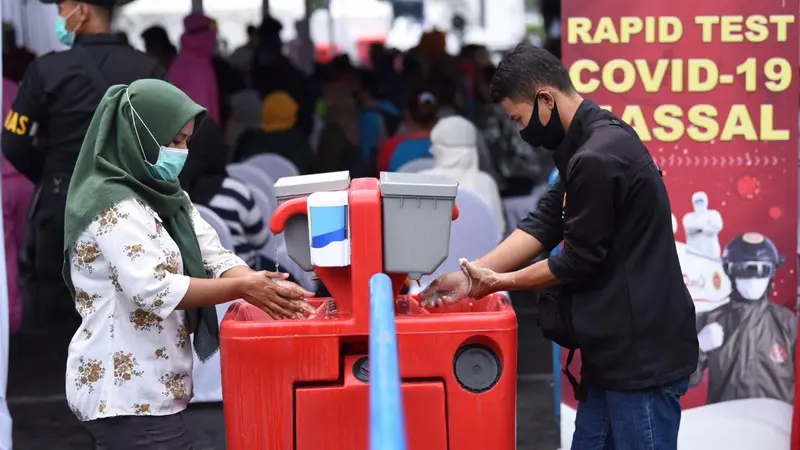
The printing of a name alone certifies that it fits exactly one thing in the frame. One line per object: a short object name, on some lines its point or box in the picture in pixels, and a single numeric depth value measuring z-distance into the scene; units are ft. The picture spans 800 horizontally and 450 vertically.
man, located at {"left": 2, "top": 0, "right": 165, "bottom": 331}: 14.69
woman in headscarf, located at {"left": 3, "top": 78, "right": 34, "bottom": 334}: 20.70
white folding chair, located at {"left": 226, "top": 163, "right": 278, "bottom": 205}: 20.25
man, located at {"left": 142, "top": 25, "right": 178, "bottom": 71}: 27.30
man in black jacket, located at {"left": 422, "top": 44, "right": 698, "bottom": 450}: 9.12
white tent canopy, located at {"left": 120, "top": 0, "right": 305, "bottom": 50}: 47.11
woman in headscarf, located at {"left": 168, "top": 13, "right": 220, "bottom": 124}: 24.17
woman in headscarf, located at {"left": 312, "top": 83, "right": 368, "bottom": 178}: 25.38
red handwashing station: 8.76
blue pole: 5.79
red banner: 13.85
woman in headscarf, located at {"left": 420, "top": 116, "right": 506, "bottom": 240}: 20.38
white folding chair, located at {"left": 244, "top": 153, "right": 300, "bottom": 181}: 22.30
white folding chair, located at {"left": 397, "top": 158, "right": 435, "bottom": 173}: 21.26
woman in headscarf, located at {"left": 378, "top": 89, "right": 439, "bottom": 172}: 24.02
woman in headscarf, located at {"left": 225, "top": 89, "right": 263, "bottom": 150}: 29.30
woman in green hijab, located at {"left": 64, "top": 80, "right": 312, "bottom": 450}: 8.91
